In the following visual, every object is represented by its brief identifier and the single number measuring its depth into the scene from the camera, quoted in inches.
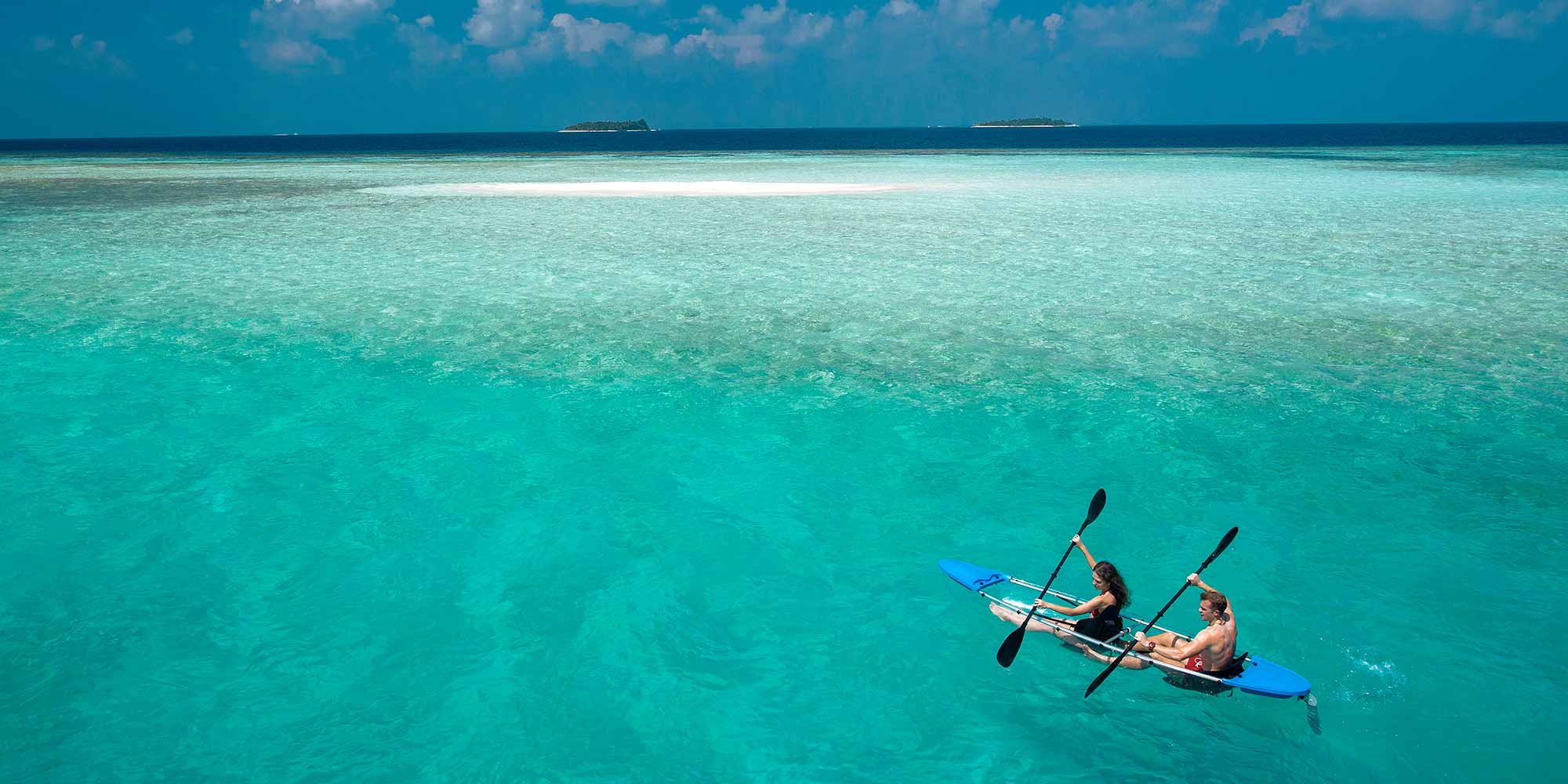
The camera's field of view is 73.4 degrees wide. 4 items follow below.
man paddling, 250.1
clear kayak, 247.6
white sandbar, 1657.2
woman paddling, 271.0
